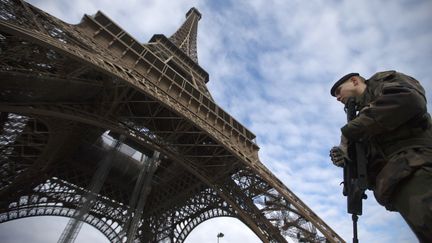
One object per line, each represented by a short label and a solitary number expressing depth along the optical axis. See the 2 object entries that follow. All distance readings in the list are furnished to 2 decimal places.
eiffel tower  12.02
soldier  1.90
